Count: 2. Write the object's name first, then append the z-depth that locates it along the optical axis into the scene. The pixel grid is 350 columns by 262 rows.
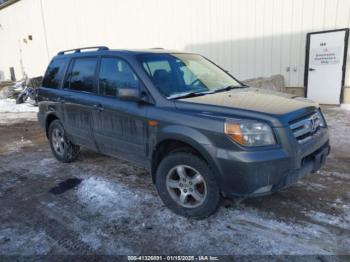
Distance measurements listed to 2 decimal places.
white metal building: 9.81
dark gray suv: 2.90
